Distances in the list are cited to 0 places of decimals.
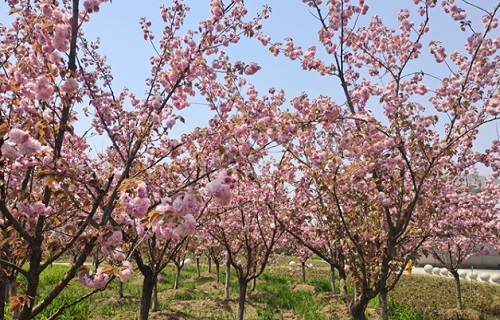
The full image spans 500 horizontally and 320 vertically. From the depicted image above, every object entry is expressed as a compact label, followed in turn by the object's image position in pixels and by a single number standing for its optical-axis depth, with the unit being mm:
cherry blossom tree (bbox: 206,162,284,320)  7523
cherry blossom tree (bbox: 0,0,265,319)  2592
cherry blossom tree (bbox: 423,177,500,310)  5790
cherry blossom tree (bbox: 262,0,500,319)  5031
